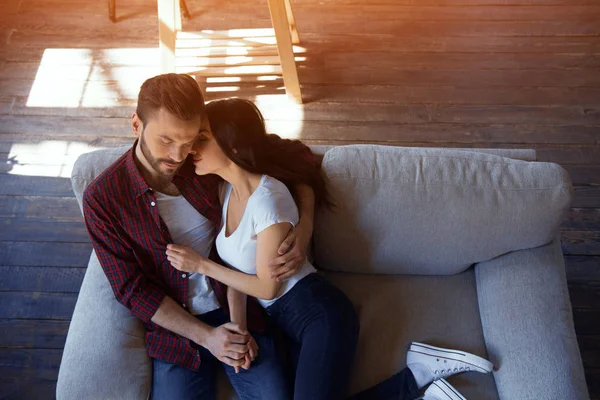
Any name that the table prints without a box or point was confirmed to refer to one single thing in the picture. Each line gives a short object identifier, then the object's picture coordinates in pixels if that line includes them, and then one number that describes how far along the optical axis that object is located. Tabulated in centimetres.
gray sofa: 176
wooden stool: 272
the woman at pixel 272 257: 171
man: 173
